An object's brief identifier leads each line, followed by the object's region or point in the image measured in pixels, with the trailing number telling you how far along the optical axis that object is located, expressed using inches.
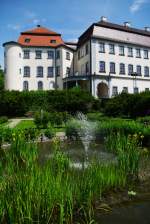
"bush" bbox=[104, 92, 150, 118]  1036.5
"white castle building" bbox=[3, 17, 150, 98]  1664.6
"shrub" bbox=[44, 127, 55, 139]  591.6
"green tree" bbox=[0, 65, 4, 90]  2223.4
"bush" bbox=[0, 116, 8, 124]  983.8
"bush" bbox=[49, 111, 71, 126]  811.4
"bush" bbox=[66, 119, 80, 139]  597.9
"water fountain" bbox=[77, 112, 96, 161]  571.6
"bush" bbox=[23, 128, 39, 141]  509.2
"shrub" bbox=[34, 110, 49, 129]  786.2
